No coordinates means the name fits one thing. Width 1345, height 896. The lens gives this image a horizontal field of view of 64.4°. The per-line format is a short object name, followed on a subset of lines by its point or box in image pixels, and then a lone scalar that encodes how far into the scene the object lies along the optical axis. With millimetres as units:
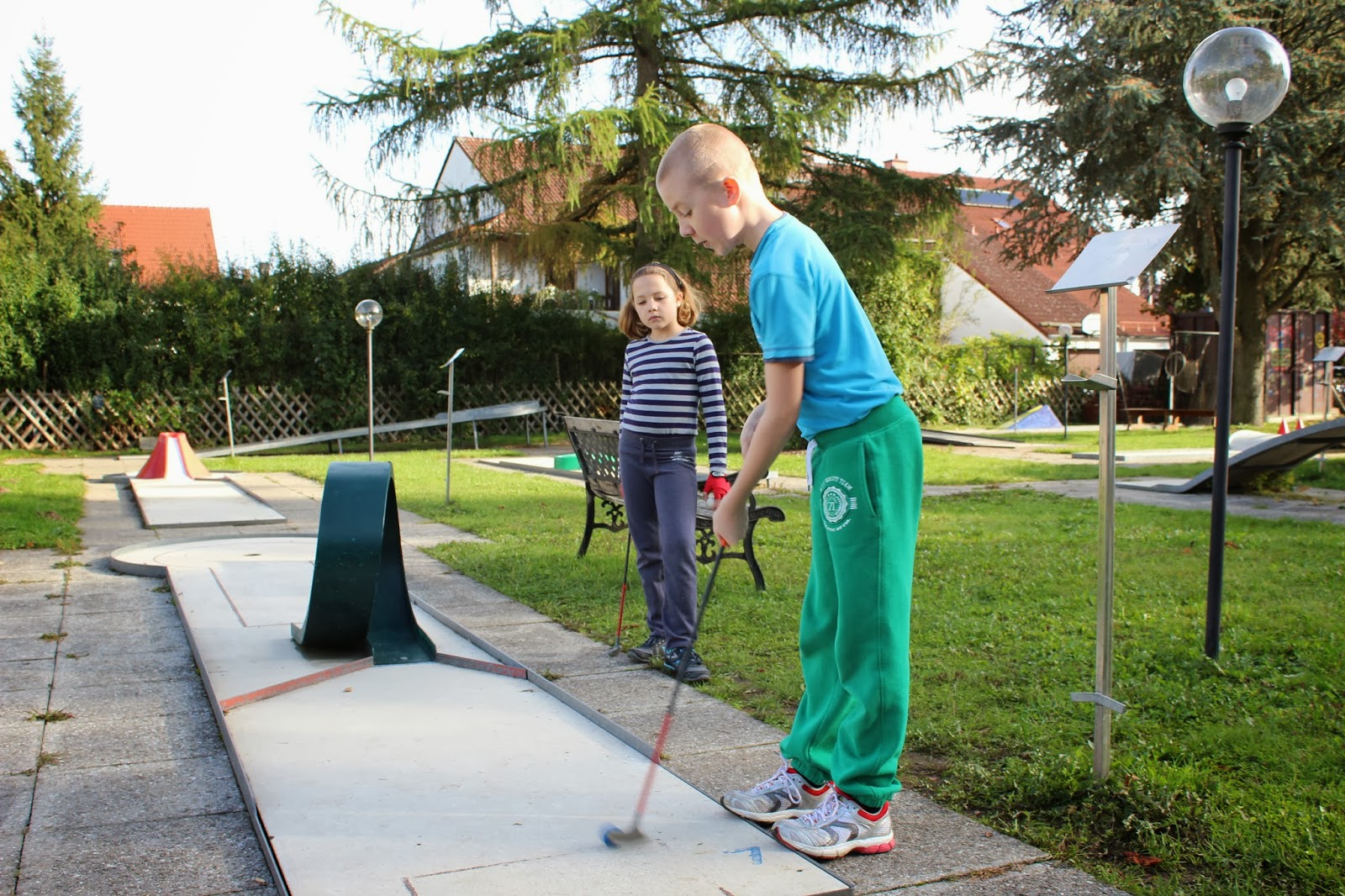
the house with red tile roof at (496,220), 16453
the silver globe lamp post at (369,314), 11664
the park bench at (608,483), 5672
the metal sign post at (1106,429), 2855
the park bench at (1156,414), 21438
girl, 4238
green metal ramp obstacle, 4035
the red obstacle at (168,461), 12461
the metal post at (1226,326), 4262
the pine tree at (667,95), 16125
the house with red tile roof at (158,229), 38906
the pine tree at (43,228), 17391
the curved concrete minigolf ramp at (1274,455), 8617
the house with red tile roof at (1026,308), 29375
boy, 2453
